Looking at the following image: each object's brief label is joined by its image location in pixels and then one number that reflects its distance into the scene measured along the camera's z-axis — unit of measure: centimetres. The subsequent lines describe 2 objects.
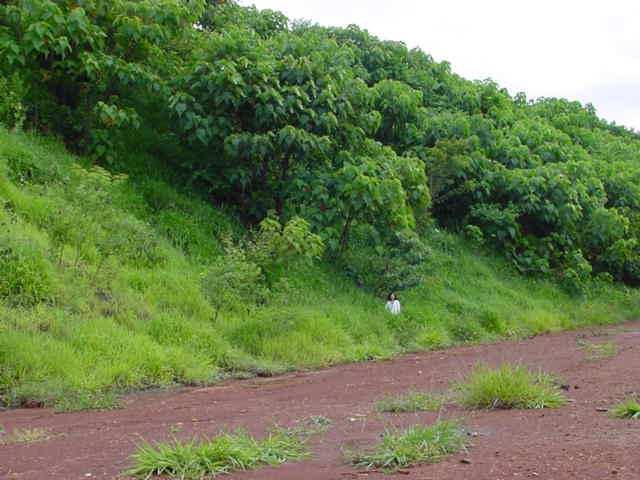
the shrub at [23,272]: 986
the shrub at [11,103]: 1362
